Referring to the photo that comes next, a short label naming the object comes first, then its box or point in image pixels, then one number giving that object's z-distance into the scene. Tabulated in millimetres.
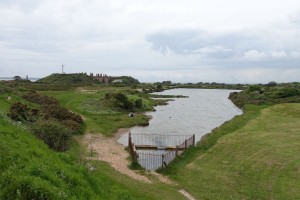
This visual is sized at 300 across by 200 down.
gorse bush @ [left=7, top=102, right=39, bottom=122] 36950
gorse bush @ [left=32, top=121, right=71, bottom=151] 30562
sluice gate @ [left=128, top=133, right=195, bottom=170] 29984
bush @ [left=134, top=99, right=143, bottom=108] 79375
